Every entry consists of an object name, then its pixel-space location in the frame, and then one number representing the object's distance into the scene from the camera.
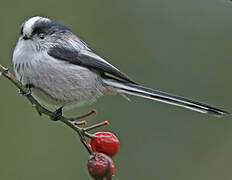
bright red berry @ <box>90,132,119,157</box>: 6.04
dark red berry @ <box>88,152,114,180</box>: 5.64
